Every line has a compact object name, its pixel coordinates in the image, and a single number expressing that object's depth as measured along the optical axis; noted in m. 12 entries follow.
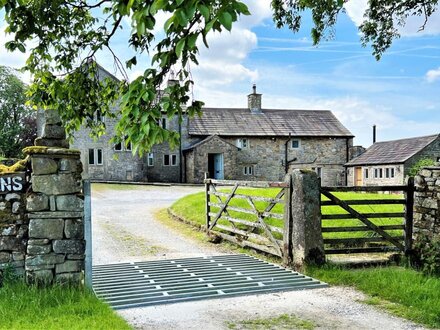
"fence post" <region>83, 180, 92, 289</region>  6.12
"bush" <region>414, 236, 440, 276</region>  7.33
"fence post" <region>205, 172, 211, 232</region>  12.46
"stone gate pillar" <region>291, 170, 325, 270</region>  7.71
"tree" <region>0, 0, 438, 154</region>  3.27
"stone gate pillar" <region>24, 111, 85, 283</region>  5.90
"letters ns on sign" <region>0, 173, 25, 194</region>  5.94
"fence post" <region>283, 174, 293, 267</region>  8.15
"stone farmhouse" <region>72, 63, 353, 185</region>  36.41
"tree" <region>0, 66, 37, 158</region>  45.08
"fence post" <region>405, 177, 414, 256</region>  8.63
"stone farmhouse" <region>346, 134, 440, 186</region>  33.97
